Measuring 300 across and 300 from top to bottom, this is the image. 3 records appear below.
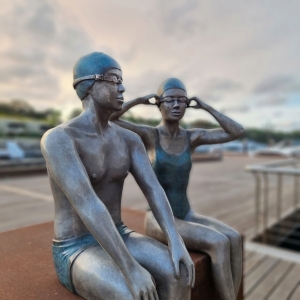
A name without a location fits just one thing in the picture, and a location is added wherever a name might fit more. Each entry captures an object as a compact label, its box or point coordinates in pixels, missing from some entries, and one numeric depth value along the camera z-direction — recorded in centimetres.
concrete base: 151
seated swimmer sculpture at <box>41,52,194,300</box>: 127
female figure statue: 176
